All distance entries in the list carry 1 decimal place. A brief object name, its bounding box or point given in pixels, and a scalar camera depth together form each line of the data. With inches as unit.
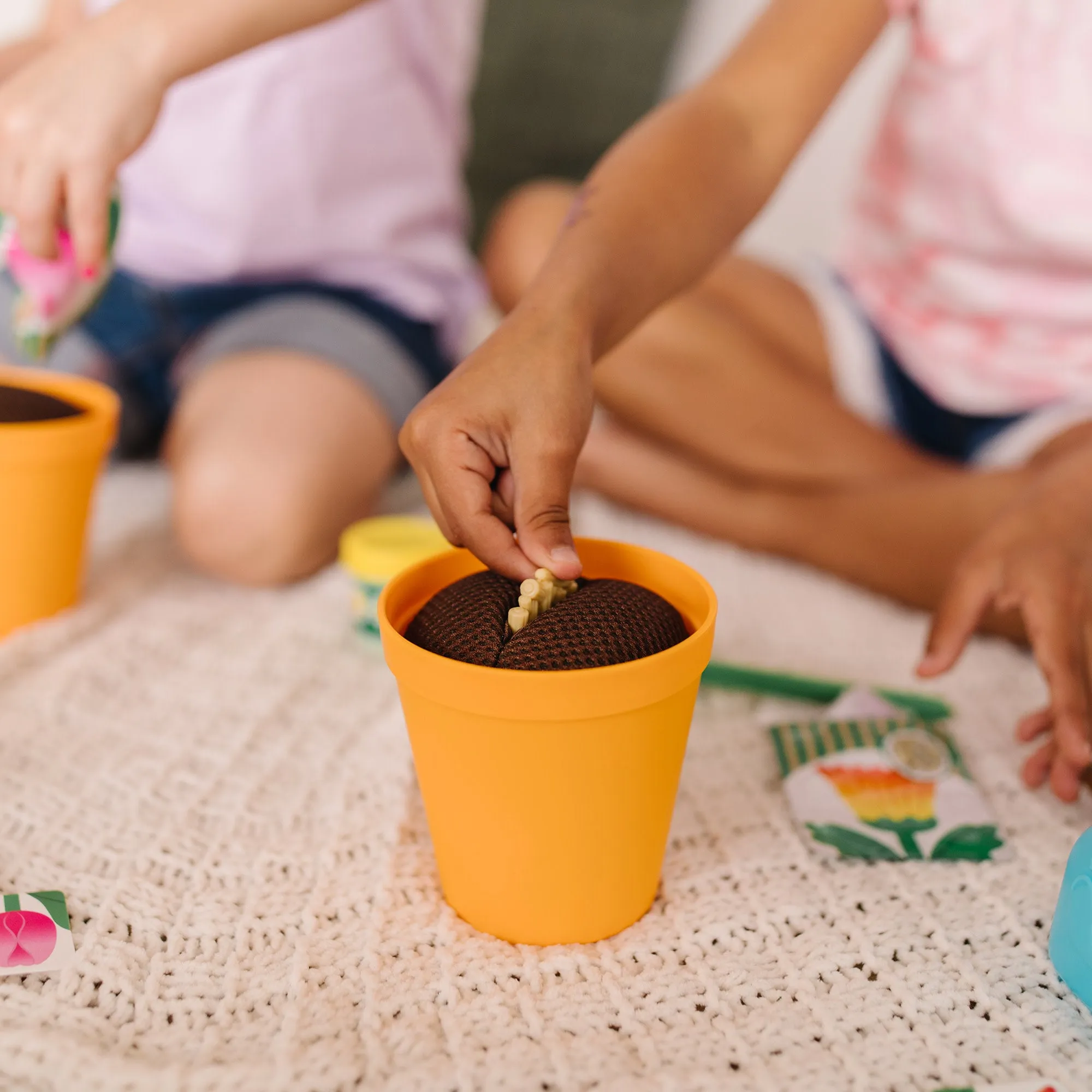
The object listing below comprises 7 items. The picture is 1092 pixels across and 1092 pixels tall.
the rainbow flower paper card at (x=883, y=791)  25.0
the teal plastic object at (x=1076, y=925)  19.8
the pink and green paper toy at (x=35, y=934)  20.5
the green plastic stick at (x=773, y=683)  31.4
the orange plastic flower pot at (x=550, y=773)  18.7
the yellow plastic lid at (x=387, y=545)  33.6
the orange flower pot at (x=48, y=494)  31.0
